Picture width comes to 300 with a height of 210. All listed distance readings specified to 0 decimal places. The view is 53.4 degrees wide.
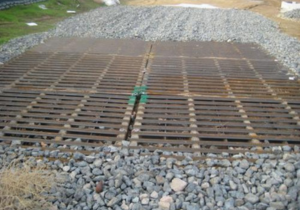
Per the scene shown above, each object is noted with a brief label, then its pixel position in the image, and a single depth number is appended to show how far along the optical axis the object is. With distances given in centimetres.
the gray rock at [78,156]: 314
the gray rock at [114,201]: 258
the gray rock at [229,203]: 255
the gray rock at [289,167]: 297
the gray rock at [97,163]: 305
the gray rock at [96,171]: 294
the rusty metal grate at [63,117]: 358
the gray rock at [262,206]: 254
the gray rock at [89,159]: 312
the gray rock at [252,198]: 261
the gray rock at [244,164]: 304
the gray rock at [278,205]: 254
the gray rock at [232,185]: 277
